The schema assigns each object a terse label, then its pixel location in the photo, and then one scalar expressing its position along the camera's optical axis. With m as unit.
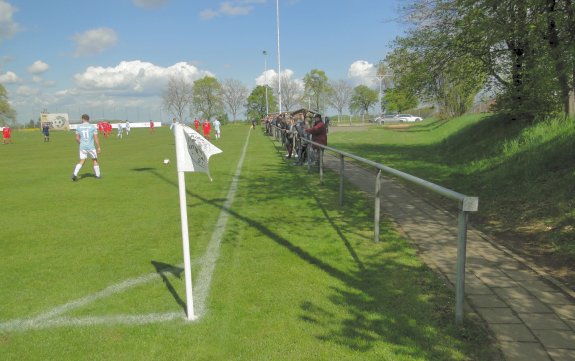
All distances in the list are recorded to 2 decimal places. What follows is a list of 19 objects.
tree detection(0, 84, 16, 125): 84.33
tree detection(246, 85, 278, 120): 103.50
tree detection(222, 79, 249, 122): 100.19
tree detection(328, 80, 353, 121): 89.19
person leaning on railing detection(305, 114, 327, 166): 12.26
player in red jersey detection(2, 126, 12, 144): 35.62
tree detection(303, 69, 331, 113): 85.44
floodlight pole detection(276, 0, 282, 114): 45.36
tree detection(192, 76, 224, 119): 96.81
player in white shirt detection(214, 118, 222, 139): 33.38
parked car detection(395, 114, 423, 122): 70.79
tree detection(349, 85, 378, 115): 93.44
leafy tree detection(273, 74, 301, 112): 92.03
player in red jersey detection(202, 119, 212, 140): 28.70
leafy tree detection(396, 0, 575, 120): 8.02
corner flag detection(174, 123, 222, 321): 3.56
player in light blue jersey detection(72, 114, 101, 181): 11.78
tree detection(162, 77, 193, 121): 89.62
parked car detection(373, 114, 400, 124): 70.61
